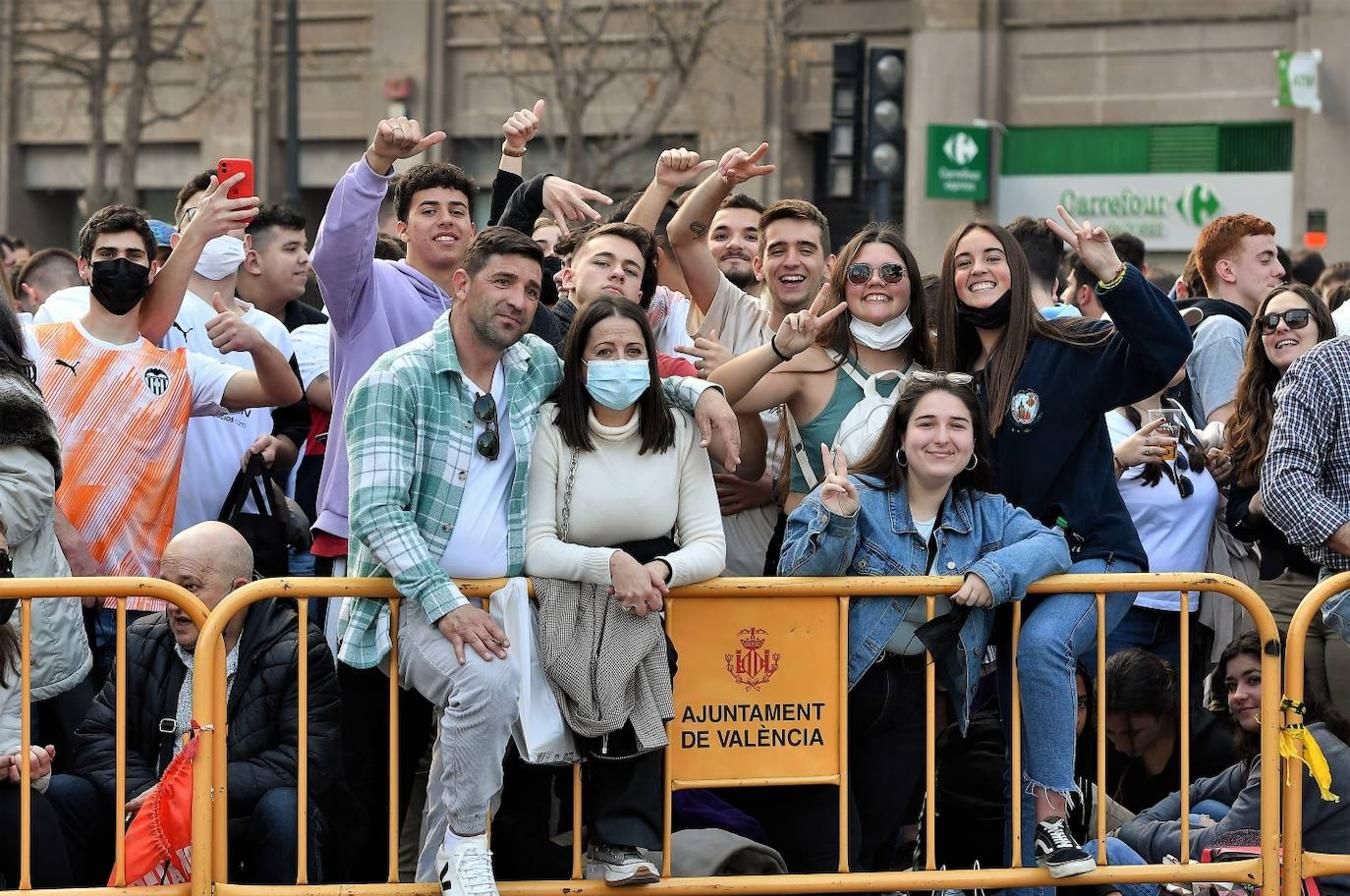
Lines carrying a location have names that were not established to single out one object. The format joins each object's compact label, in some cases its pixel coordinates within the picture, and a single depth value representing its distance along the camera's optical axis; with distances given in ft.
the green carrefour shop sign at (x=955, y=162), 176.86
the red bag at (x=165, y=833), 35.53
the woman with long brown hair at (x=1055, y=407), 37.40
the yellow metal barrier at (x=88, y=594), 34.60
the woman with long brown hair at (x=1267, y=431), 44.01
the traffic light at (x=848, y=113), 103.60
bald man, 37.14
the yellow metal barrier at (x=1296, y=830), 37.52
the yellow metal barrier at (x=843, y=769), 35.86
